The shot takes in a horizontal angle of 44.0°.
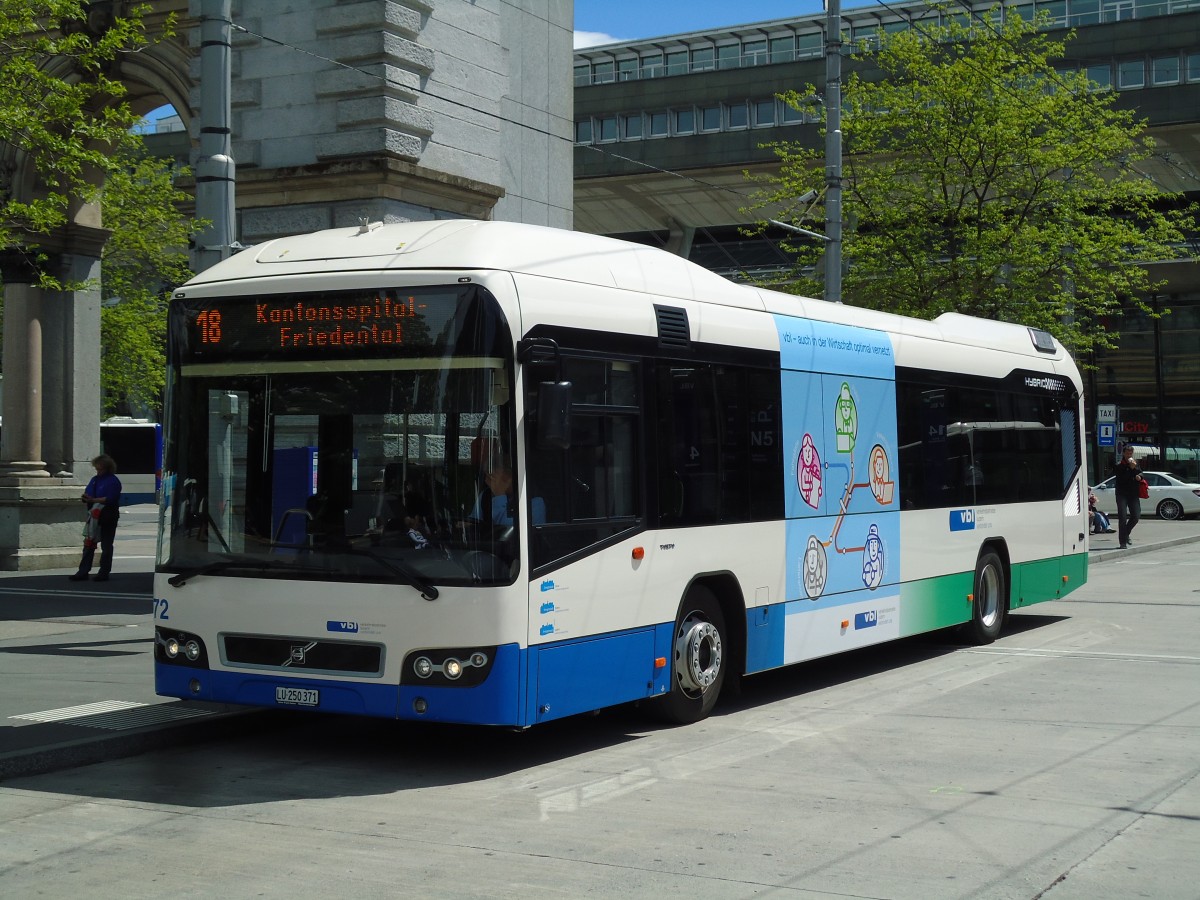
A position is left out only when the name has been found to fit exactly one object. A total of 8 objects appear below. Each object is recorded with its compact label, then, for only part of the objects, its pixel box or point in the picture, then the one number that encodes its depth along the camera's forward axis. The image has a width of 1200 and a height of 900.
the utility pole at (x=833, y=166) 20.12
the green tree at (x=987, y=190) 26.27
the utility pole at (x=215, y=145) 11.98
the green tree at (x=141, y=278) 32.38
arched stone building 16.28
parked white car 42.75
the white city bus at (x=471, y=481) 7.88
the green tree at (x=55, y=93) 14.84
